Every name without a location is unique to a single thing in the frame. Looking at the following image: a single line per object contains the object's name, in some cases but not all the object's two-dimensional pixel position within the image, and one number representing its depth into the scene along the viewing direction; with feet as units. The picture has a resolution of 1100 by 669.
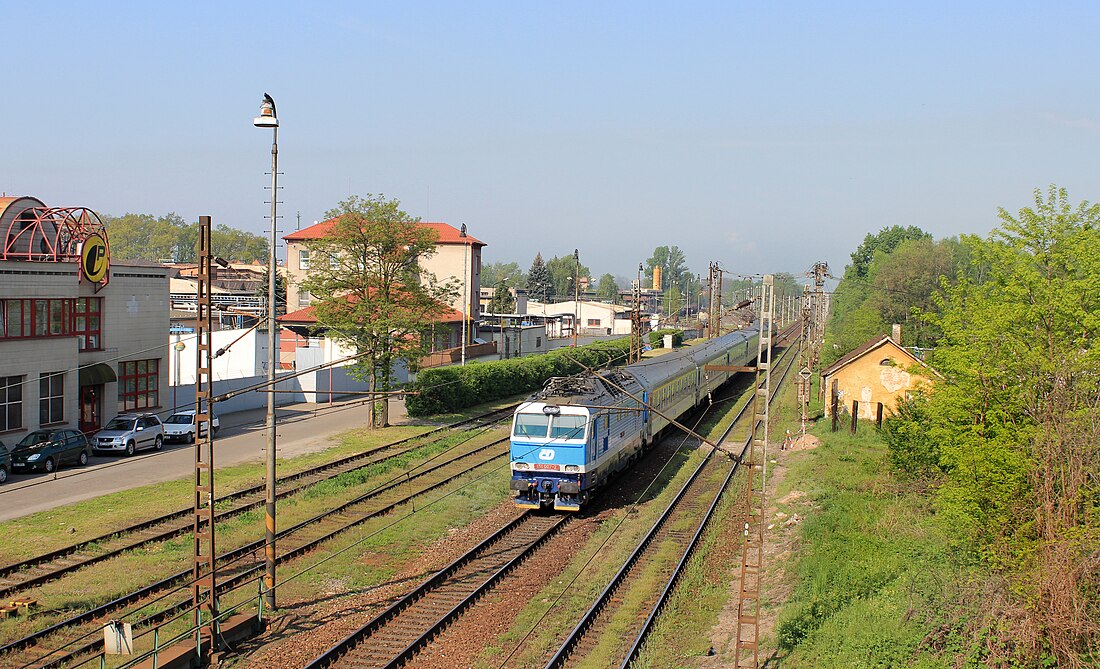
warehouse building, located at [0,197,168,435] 100.68
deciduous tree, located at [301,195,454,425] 122.52
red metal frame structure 106.22
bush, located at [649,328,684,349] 266.77
